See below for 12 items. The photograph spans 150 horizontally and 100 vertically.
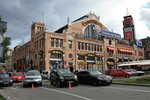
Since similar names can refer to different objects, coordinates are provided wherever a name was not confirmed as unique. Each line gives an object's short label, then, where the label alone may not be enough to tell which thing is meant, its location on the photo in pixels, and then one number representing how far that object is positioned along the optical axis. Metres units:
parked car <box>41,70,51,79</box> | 41.81
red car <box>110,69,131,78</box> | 37.70
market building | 56.78
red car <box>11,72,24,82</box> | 33.00
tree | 48.00
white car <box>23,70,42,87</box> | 23.22
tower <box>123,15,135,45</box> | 50.46
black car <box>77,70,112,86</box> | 21.28
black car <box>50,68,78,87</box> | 21.41
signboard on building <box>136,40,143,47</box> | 83.86
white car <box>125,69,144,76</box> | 39.19
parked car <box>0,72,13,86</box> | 23.99
